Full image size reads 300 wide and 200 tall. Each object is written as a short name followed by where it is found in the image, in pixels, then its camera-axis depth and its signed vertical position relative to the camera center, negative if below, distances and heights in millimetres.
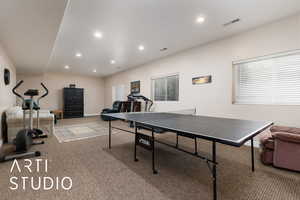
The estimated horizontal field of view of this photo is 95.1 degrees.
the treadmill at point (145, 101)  5632 -76
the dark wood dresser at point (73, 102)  7965 -91
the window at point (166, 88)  5051 +474
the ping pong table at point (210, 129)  1192 -326
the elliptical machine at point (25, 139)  2489 -769
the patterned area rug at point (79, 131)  3883 -1028
